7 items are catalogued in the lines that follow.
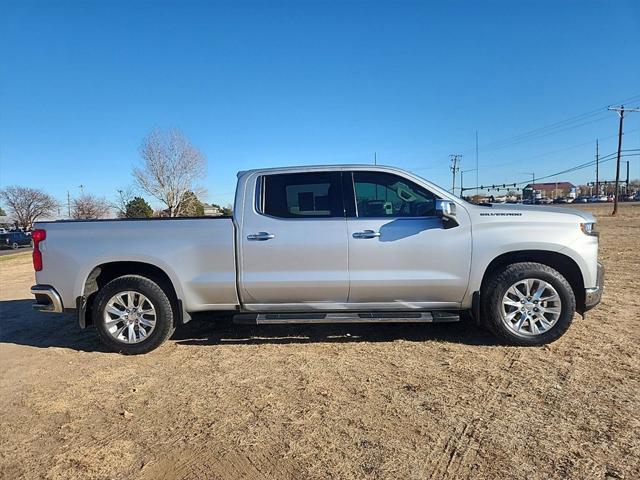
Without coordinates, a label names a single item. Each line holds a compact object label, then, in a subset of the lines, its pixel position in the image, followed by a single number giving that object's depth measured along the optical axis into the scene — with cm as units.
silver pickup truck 460
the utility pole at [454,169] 7430
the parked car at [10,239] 4238
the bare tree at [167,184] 4047
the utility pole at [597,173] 8862
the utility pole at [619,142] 3884
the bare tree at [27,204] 6644
